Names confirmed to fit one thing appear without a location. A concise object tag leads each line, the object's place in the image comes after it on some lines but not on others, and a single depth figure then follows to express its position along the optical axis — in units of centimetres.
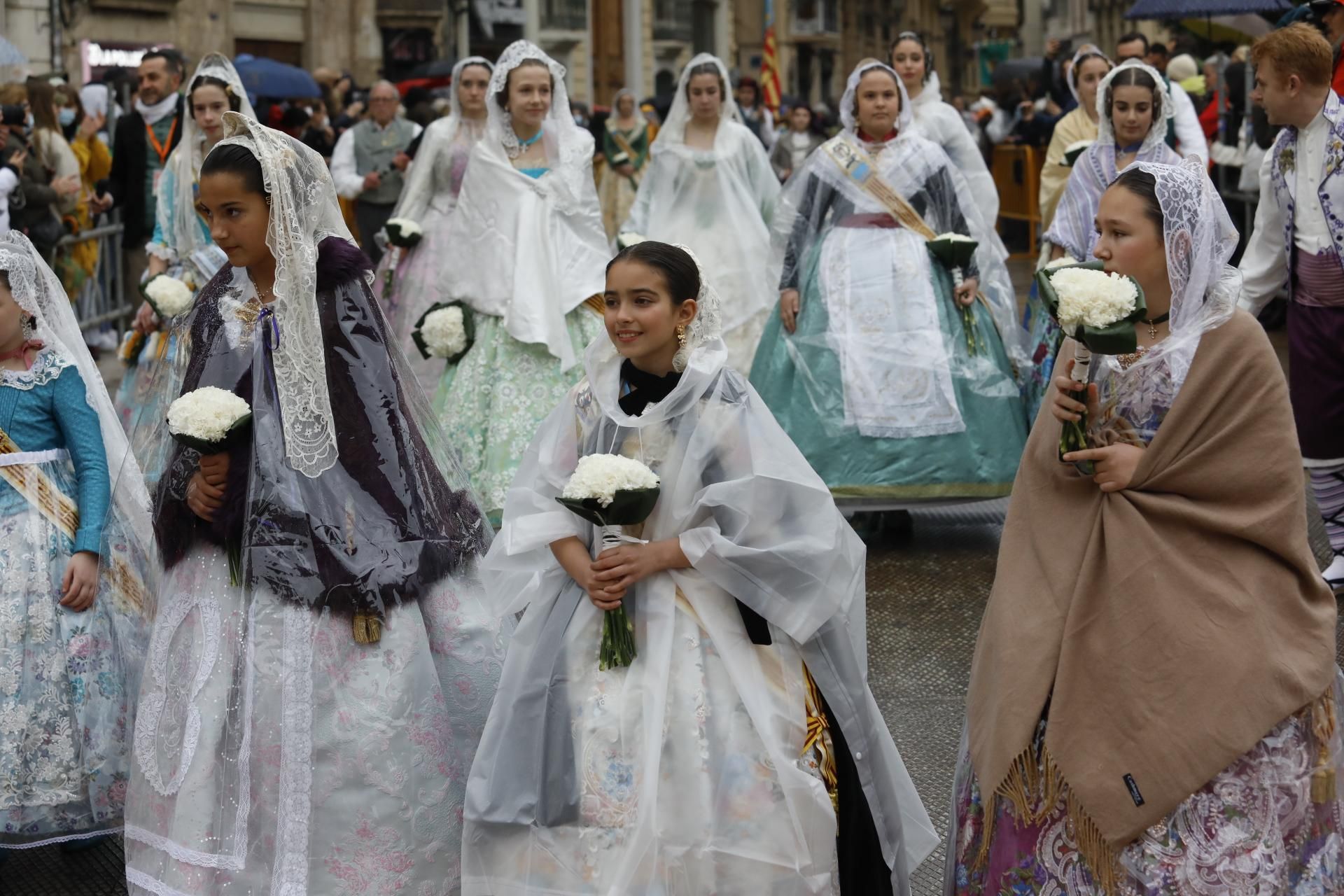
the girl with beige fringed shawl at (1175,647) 332
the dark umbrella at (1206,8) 1419
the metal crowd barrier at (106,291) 1282
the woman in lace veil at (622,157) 1326
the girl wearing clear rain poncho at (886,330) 750
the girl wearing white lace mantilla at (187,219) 775
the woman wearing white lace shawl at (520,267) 761
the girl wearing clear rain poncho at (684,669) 350
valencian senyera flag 2809
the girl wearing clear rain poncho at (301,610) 378
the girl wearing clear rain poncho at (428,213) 887
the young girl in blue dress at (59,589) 430
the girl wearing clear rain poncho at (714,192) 973
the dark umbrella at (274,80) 2023
